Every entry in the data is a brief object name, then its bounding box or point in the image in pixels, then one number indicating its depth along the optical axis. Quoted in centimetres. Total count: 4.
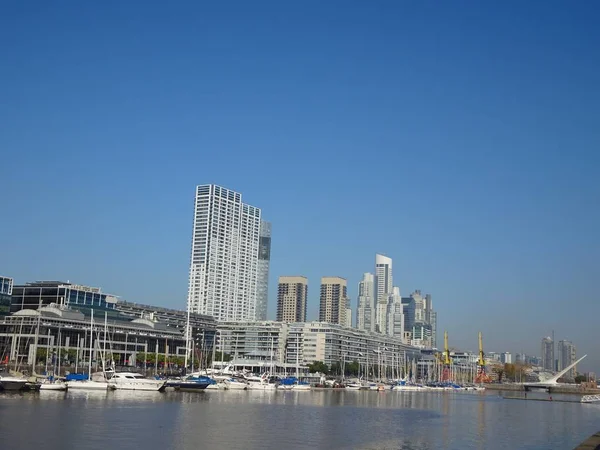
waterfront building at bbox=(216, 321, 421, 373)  19538
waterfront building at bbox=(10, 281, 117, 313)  16750
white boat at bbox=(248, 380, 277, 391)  12204
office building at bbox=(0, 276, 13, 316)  17112
